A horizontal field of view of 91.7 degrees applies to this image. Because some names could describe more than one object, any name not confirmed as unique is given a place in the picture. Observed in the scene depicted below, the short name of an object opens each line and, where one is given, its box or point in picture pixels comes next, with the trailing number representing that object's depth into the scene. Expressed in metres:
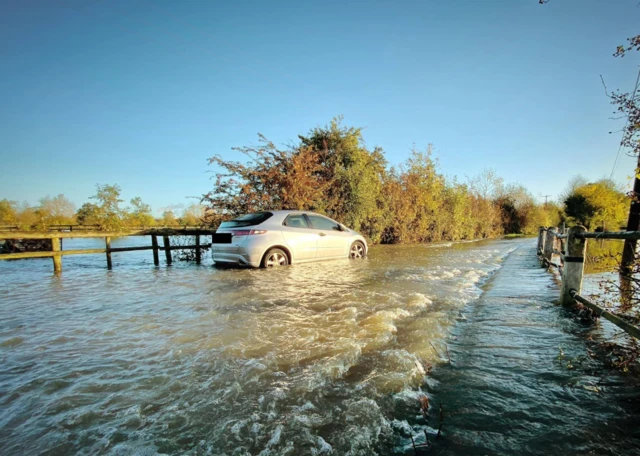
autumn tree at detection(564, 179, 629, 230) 34.91
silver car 7.64
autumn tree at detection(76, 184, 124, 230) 19.14
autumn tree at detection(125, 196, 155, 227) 20.77
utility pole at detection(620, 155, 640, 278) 2.69
